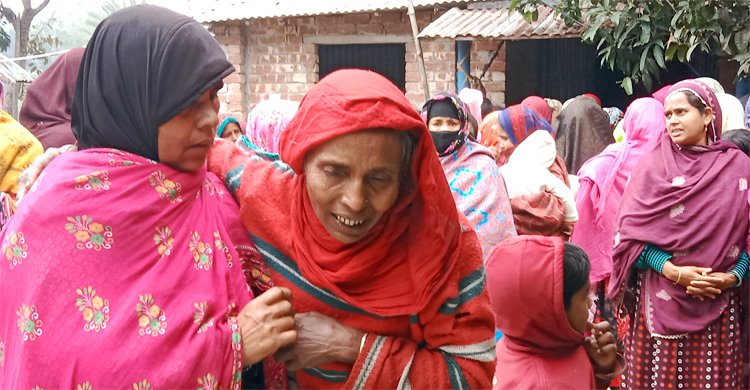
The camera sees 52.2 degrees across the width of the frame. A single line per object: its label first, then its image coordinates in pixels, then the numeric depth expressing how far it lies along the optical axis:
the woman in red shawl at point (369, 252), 1.72
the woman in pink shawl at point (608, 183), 5.21
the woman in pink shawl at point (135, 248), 1.60
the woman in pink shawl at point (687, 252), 4.30
